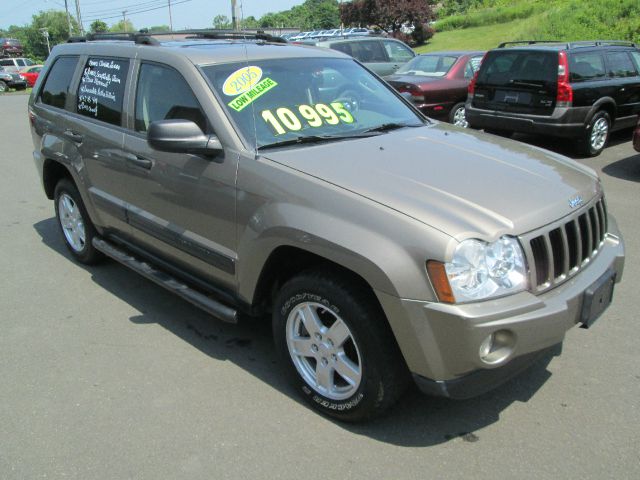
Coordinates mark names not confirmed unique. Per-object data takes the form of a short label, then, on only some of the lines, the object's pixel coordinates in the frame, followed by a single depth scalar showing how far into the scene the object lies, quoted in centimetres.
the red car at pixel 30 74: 3666
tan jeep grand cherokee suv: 249
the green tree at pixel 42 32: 9775
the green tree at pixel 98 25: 7888
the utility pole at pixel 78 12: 4888
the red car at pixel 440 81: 1078
